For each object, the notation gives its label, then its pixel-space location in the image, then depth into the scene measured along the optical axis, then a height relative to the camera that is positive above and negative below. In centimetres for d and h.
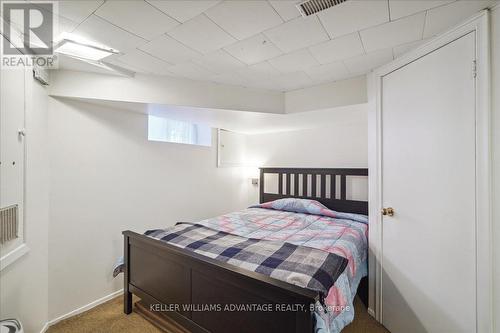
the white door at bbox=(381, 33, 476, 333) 132 -17
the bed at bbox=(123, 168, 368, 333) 118 -75
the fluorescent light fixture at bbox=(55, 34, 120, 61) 151 +90
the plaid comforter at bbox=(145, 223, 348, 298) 136 -66
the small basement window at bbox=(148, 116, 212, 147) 290 +54
